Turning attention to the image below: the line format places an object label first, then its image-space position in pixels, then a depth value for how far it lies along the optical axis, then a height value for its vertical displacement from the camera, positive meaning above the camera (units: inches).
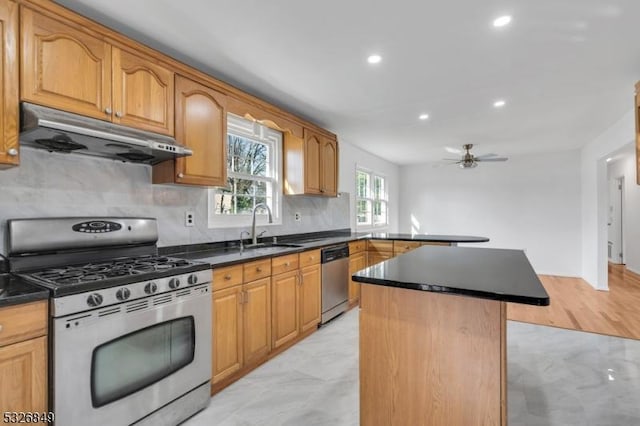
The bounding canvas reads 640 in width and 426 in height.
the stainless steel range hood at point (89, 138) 61.9 +16.5
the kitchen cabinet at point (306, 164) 145.3 +23.0
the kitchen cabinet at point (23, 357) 49.6 -23.1
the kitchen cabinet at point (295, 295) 108.0 -30.7
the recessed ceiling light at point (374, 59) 97.2 +47.6
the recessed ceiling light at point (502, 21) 77.4 +47.2
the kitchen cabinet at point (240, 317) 86.0 -30.5
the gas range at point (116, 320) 56.2 -21.4
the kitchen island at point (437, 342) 52.6 -23.4
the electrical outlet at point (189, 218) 104.8 -1.6
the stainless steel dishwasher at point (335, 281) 135.3 -30.5
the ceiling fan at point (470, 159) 194.1 +33.0
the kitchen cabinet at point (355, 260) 157.5 -24.8
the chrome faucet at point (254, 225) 125.3 -5.0
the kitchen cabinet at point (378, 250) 167.9 -20.5
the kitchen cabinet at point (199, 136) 91.4 +23.6
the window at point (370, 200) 236.4 +9.9
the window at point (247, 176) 122.1 +15.6
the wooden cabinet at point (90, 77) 63.5 +31.2
